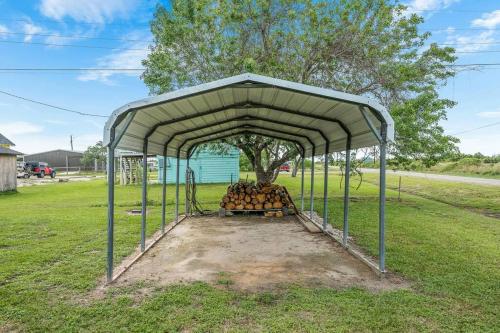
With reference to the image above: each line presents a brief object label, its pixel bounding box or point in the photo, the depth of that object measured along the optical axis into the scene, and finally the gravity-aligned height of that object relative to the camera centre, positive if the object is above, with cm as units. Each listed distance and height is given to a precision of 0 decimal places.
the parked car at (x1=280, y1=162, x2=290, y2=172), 3793 -16
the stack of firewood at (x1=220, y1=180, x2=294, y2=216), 923 -90
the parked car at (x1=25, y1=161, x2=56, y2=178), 2991 -51
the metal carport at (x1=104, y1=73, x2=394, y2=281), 397 +74
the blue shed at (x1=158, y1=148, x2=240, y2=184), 2077 -15
